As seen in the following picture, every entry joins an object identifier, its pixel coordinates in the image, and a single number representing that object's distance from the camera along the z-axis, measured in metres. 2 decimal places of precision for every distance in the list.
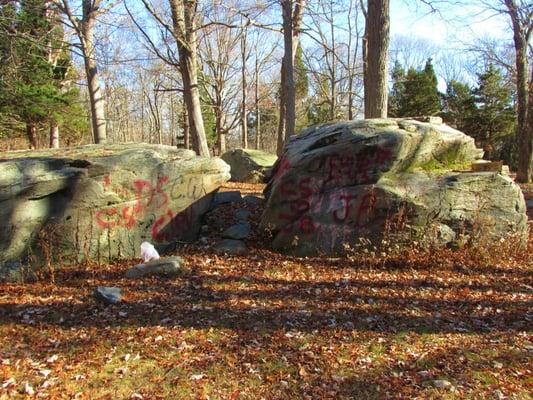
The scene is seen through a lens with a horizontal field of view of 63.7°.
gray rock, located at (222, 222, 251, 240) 7.13
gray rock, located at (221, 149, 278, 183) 13.73
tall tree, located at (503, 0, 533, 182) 13.80
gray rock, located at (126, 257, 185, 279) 5.59
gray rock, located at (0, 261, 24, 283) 5.50
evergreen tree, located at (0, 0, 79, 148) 10.71
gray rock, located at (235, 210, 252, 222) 7.80
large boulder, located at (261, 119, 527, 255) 6.34
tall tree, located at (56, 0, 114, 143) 12.21
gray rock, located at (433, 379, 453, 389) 3.30
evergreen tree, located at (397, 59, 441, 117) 30.05
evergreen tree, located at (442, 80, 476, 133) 29.23
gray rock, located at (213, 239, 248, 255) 6.63
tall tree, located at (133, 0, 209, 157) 10.89
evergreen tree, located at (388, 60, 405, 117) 31.53
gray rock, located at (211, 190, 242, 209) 8.46
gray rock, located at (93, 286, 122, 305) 4.76
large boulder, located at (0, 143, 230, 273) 5.67
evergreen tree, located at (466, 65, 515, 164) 28.05
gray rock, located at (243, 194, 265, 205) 8.72
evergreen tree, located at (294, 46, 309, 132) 35.95
